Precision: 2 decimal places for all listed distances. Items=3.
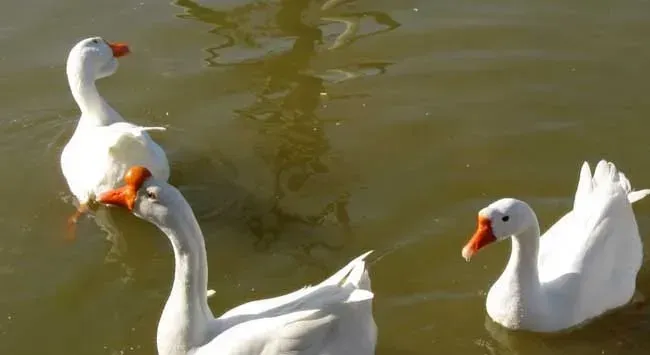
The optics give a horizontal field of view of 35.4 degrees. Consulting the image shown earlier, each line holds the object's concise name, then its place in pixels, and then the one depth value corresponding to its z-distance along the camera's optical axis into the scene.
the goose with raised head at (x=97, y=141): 6.21
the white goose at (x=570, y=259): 5.25
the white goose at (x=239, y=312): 4.75
